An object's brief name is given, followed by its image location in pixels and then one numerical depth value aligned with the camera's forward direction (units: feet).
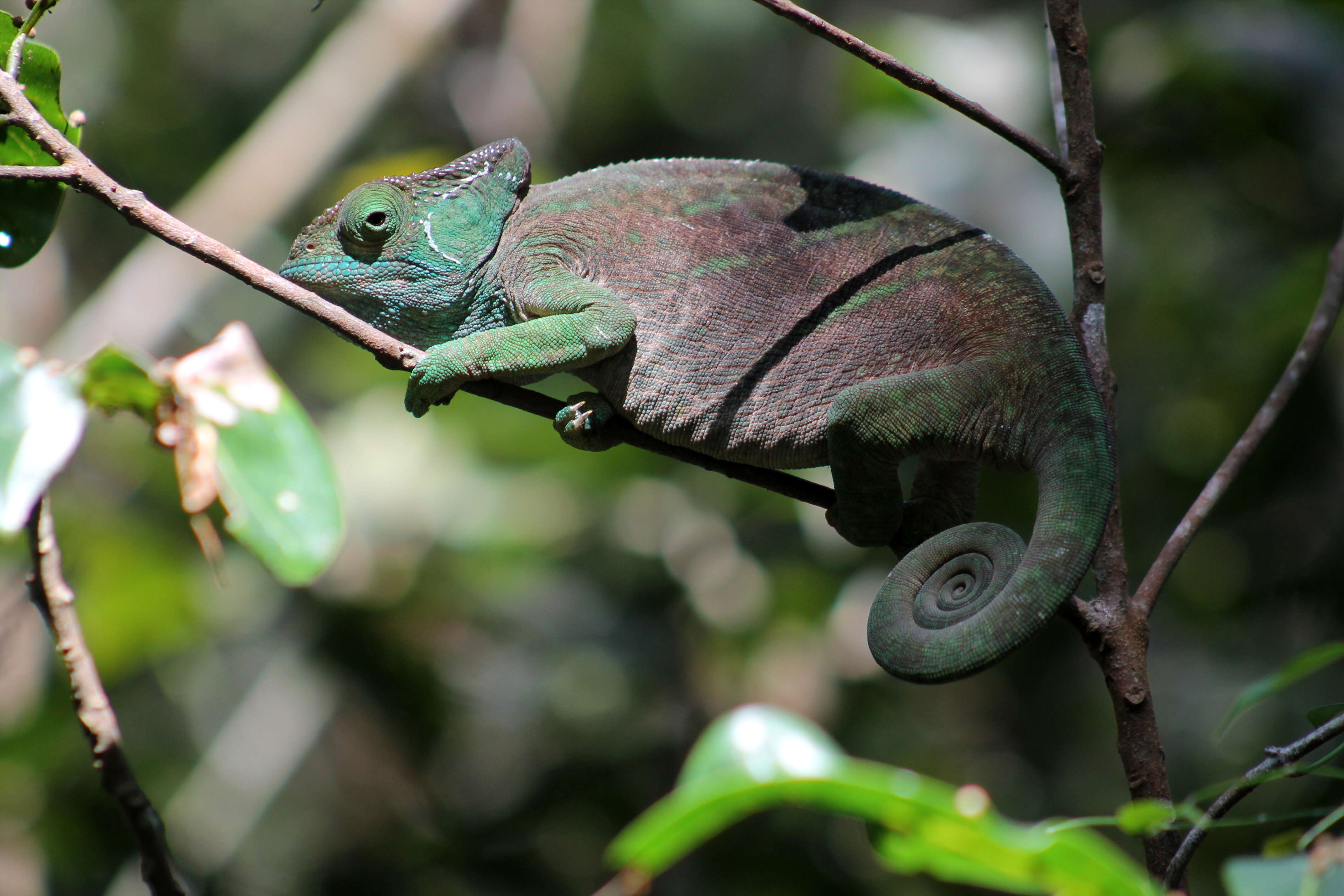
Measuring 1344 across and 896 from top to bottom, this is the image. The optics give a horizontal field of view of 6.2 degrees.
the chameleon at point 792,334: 9.95
